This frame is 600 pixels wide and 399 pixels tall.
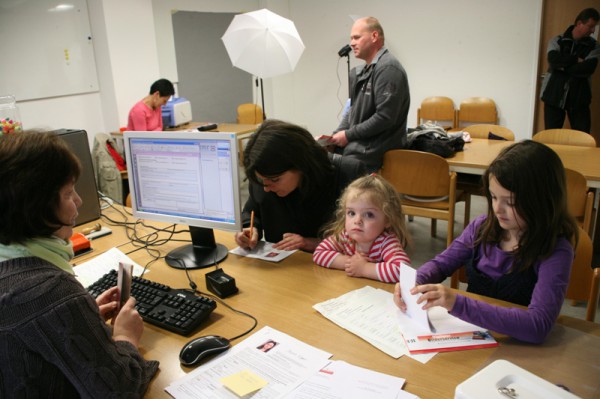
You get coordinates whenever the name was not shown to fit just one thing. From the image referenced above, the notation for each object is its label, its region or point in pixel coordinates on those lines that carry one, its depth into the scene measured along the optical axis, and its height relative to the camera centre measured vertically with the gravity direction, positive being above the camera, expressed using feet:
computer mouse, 3.64 -2.06
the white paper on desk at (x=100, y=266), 5.26 -2.07
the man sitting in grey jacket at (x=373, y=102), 10.01 -0.57
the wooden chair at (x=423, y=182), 9.85 -2.28
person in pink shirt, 14.15 -0.69
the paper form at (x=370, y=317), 3.73 -2.08
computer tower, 7.00 -1.41
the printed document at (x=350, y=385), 3.19 -2.11
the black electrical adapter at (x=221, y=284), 4.66 -1.98
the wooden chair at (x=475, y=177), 11.34 -2.53
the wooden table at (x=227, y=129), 15.28 -1.59
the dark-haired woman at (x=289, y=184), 5.63 -1.34
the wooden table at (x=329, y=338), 3.35 -2.12
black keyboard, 4.13 -2.03
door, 15.85 +1.42
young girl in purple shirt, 3.80 -1.65
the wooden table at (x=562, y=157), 8.80 -1.86
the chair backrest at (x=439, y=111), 18.08 -1.44
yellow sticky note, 3.27 -2.11
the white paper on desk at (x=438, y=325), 3.89 -2.09
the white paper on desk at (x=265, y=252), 5.56 -2.05
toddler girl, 5.17 -1.70
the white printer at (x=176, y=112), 15.85 -0.96
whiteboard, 13.47 +1.16
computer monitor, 5.09 -1.14
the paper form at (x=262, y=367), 3.30 -2.12
